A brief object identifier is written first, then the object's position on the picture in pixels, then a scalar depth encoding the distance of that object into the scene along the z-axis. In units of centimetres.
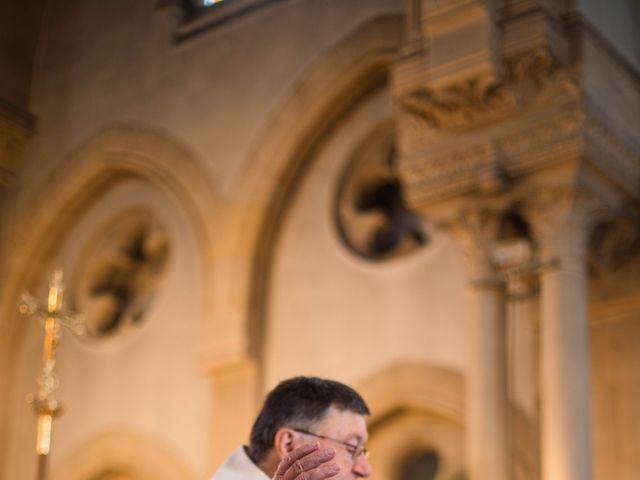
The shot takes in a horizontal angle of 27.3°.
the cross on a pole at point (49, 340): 637
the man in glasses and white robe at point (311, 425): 332
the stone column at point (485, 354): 812
